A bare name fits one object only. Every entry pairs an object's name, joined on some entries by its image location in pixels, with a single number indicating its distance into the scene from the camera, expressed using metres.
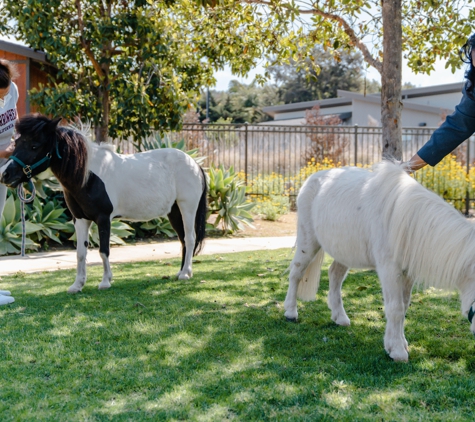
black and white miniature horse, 5.39
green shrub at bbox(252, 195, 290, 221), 13.20
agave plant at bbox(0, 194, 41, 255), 8.56
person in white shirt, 5.34
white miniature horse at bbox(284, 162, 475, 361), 3.34
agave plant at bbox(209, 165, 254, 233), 11.38
